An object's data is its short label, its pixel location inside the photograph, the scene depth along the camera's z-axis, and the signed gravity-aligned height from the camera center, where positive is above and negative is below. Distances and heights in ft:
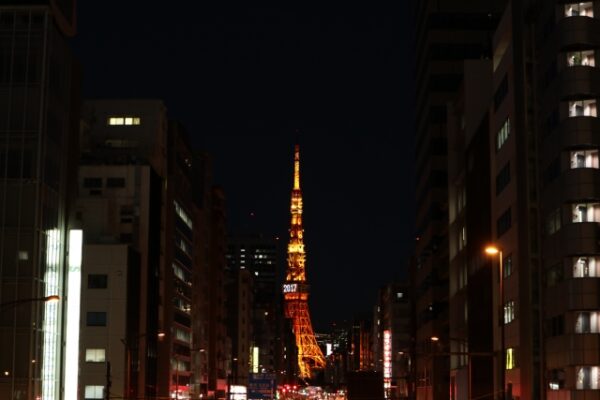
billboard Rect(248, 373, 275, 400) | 392.06 -5.36
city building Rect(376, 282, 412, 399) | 611.22 -5.79
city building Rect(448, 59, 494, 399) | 293.64 +38.63
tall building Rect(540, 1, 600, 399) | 211.20 +31.22
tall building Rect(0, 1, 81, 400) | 252.42 +34.94
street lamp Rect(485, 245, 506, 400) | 168.04 +8.75
